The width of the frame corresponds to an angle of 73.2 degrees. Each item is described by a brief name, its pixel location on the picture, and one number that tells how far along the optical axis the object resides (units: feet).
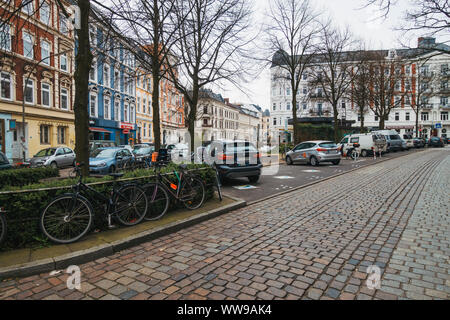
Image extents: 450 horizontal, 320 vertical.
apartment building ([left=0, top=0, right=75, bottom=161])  77.25
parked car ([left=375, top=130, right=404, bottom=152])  96.56
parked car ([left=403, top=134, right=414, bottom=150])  113.83
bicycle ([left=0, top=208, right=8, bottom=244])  13.28
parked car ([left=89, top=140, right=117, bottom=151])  78.15
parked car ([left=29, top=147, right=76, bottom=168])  61.62
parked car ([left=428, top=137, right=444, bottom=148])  144.66
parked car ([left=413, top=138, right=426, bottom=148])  126.74
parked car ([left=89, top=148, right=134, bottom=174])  49.68
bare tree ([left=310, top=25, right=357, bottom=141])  84.84
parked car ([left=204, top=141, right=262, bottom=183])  34.88
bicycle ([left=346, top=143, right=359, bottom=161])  73.29
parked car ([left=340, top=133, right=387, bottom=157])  83.87
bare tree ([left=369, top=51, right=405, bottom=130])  101.66
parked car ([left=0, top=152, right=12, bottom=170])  34.04
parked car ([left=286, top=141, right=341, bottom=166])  59.52
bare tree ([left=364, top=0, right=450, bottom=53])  35.55
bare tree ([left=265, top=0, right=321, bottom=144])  75.63
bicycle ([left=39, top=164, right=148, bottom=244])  14.57
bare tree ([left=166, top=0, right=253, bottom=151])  42.06
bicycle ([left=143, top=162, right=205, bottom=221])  19.52
